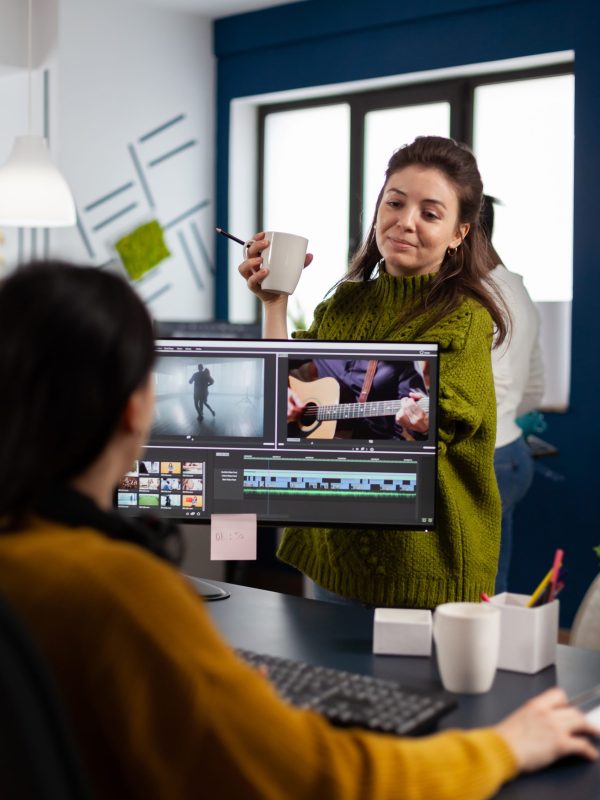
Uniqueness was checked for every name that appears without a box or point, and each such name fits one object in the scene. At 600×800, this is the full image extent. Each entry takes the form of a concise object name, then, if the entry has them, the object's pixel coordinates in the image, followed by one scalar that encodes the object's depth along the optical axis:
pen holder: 1.43
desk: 1.09
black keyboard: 1.13
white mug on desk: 1.33
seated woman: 0.78
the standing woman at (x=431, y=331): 1.76
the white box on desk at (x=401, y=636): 1.47
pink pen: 1.47
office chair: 0.72
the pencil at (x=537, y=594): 1.46
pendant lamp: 3.76
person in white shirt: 2.97
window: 4.36
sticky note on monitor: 1.75
